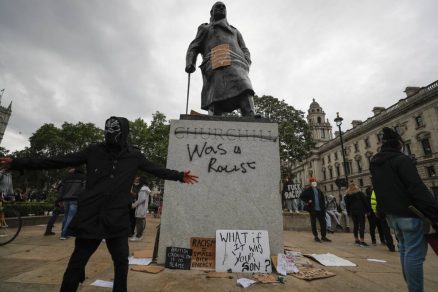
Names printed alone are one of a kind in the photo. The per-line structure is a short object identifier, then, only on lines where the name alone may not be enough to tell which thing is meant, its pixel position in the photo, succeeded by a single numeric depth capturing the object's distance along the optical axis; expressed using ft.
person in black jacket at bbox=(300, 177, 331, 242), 23.00
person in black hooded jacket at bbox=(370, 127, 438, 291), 7.55
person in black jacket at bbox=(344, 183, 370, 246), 20.95
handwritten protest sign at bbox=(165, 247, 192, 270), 10.30
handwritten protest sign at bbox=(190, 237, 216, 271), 10.44
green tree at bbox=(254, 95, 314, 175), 73.92
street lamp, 62.98
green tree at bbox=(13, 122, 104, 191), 107.45
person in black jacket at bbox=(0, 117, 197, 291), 6.43
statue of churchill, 13.41
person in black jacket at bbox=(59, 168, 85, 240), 19.83
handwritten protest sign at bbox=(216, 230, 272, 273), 10.25
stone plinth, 10.90
